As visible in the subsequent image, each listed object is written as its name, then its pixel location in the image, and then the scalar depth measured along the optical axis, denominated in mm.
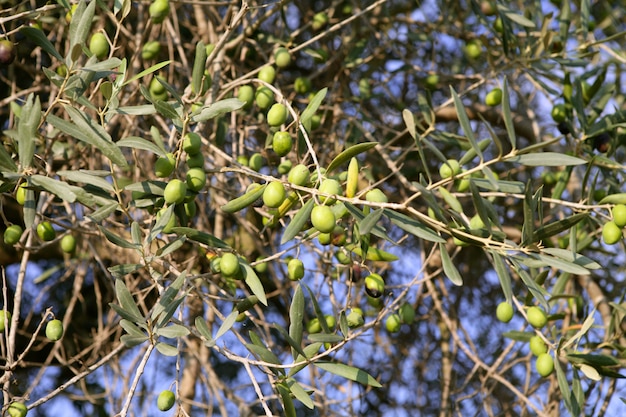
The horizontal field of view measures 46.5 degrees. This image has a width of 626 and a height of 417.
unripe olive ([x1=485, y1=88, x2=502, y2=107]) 2076
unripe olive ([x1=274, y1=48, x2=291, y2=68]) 1851
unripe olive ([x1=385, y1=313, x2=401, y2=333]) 1715
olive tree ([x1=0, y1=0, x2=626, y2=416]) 1224
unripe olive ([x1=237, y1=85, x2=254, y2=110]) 1697
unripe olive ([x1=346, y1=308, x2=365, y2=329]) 1412
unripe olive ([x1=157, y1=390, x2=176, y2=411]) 1280
